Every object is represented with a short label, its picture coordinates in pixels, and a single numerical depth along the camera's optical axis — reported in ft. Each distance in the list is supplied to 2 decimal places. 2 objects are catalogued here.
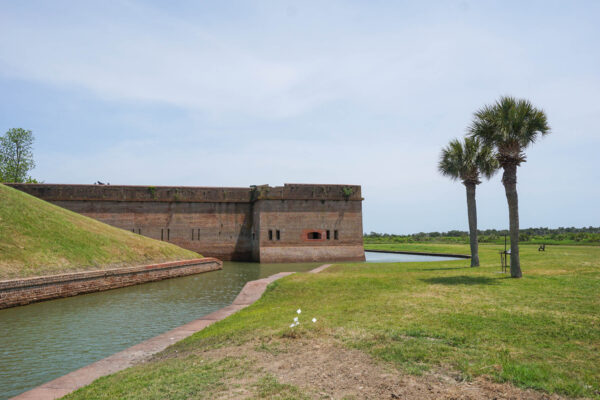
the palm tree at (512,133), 47.52
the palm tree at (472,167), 65.62
